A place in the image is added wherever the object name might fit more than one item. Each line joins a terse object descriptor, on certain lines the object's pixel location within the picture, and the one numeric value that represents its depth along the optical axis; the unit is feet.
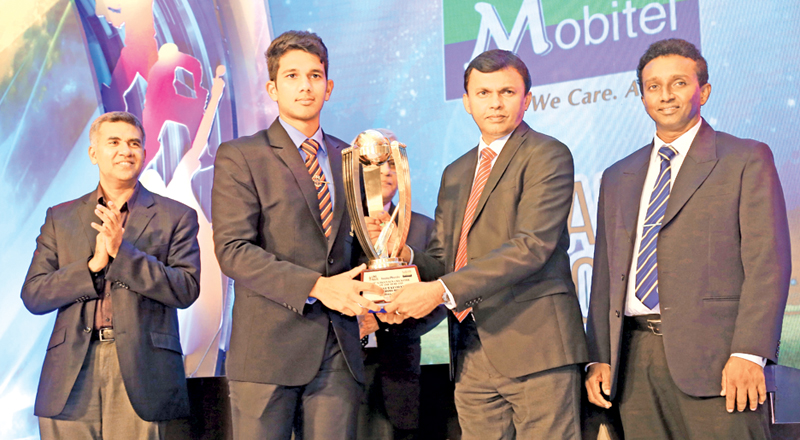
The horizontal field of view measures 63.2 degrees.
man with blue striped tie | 6.86
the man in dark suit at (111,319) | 9.05
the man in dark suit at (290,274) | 7.28
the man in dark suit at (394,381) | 9.88
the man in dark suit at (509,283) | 7.27
